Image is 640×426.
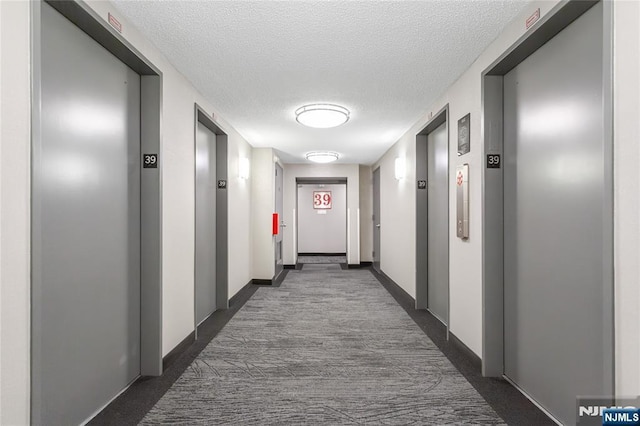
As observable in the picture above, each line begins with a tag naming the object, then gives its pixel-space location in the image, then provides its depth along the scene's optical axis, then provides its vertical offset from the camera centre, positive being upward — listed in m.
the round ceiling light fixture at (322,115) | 3.87 +1.16
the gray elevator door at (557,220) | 1.73 -0.05
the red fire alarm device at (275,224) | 6.37 -0.24
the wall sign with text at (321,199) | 11.42 +0.44
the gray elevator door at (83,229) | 1.72 -0.11
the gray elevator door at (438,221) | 3.88 -0.12
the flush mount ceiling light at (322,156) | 6.68 +1.16
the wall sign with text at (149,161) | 2.62 +0.40
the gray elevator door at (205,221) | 3.85 -0.12
